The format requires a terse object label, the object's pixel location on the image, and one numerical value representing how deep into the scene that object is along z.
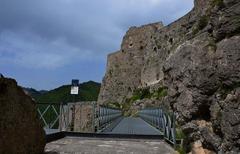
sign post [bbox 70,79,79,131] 7.43
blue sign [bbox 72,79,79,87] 7.48
